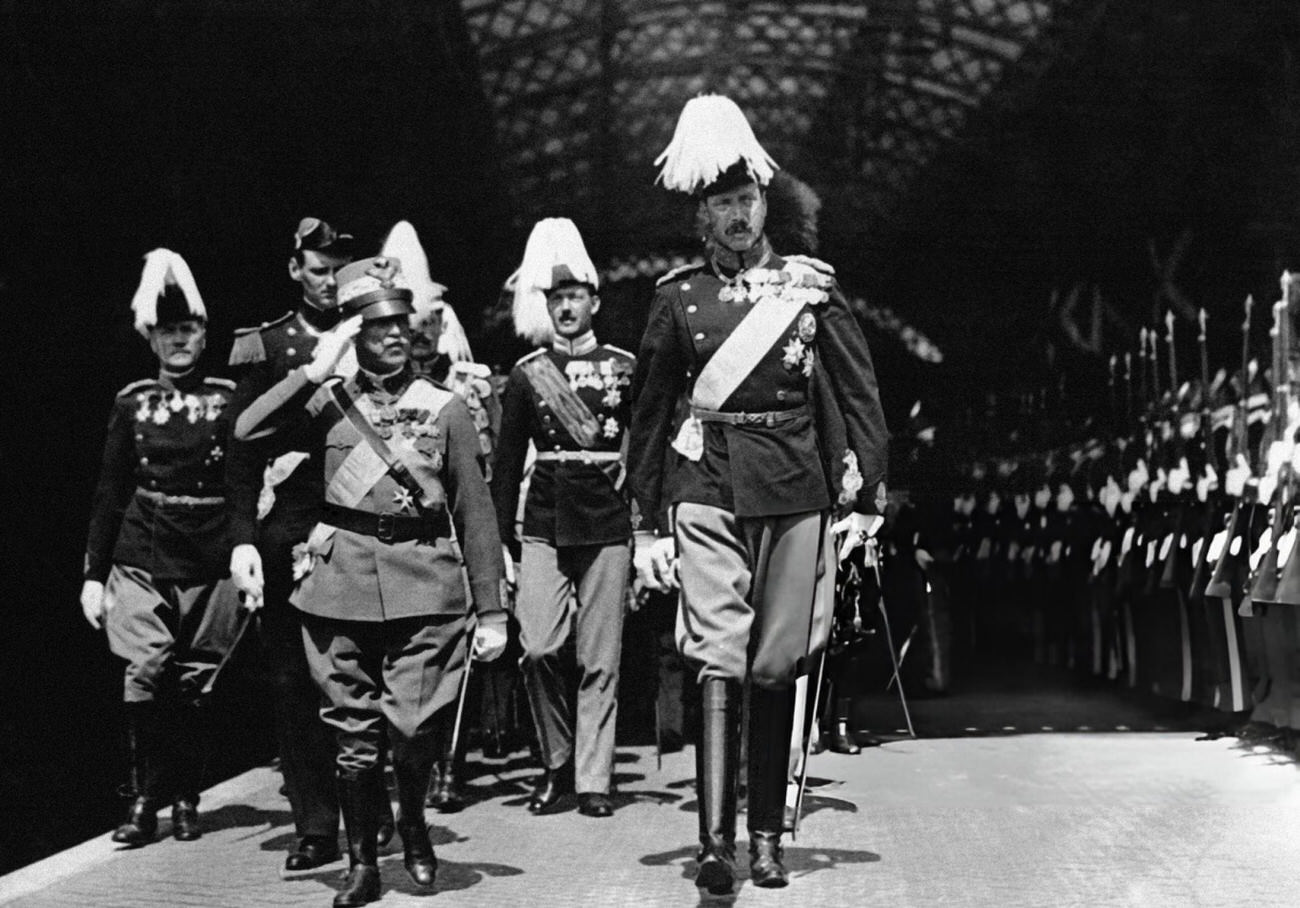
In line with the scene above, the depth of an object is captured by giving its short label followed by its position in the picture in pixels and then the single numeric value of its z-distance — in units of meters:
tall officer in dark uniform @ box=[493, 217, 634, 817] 7.27
